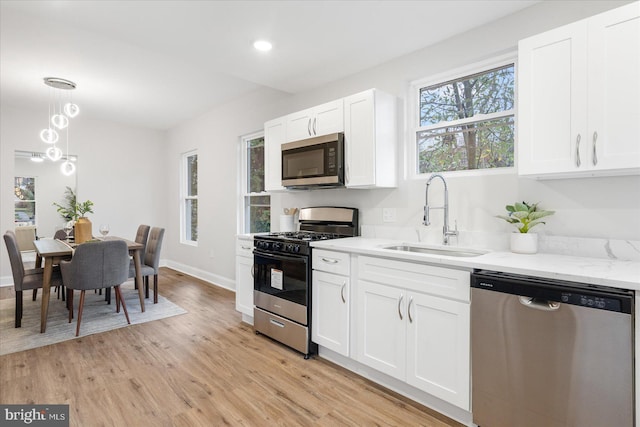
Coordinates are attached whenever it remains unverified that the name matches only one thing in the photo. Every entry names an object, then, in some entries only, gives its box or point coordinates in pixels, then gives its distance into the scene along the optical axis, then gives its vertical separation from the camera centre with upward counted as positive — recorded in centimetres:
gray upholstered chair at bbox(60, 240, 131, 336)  312 -52
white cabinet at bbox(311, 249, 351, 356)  248 -68
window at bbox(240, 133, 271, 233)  458 +31
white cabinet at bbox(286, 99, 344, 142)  297 +83
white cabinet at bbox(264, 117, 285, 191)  355 +62
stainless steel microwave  292 +45
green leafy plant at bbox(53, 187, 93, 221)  598 +22
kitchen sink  234 -30
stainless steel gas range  273 -56
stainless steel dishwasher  138 -64
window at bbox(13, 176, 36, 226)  688 +21
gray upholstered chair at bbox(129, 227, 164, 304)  409 -62
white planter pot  205 -20
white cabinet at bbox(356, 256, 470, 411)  185 -69
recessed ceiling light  275 +136
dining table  319 -47
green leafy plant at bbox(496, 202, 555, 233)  205 -3
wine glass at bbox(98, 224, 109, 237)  427 -23
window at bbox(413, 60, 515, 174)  241 +68
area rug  302 -113
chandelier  393 +151
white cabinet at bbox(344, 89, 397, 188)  273 +59
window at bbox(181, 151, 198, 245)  608 +22
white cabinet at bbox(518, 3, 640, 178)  160 +57
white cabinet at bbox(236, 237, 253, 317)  338 -66
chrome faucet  249 -4
